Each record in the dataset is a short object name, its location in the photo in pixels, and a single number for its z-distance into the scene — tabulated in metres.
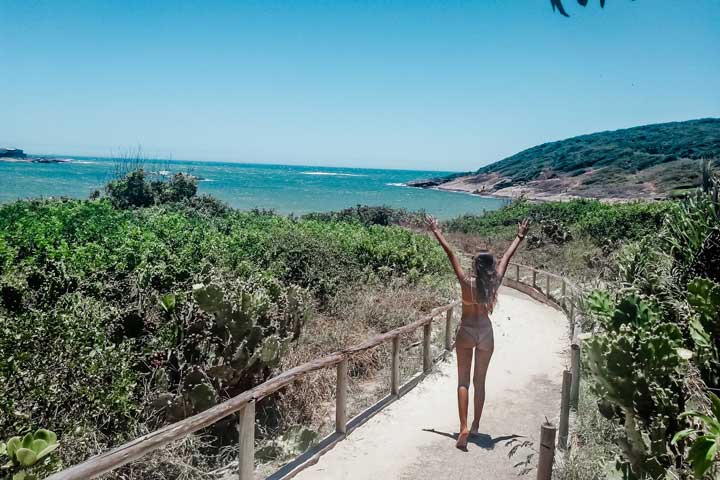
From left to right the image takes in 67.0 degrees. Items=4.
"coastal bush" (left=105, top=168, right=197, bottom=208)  29.42
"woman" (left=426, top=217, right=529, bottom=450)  4.92
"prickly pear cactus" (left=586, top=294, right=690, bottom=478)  3.77
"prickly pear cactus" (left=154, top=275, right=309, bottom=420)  5.55
